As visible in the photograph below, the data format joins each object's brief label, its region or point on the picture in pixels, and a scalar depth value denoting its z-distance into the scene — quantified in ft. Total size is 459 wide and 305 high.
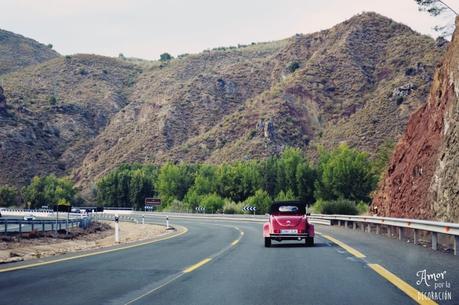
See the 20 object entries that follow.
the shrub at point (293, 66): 443.32
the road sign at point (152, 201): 317.22
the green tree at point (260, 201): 287.28
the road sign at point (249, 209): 232.32
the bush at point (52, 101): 470.80
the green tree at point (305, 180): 291.79
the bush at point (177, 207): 317.63
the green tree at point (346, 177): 265.54
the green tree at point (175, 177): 345.92
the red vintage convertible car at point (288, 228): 68.03
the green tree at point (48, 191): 347.36
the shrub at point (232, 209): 263.29
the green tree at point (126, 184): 354.95
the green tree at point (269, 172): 300.81
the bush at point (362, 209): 170.58
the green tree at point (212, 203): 297.12
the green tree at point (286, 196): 288.59
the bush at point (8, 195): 347.56
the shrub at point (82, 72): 568.73
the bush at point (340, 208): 162.09
